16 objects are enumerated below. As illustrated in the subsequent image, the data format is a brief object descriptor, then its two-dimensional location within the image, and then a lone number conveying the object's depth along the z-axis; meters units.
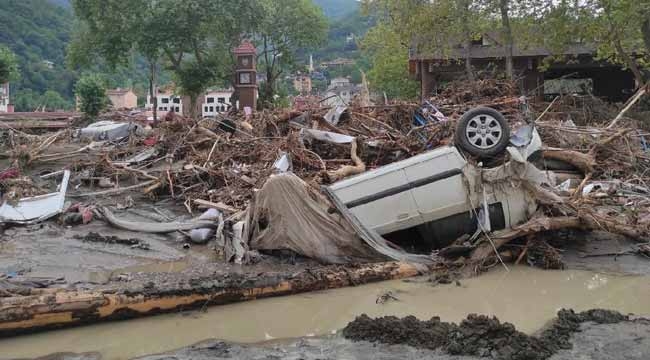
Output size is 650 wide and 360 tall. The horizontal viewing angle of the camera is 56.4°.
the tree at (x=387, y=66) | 38.60
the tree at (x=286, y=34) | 45.19
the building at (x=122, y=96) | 96.06
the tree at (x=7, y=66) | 31.95
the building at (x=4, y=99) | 70.47
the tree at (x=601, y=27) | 17.73
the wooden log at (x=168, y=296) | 5.32
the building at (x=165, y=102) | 109.21
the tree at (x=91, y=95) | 37.88
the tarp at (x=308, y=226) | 7.48
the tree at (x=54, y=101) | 87.69
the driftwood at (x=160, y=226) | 9.18
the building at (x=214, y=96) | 97.03
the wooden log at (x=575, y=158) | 11.03
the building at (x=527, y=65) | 24.31
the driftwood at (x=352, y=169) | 9.76
